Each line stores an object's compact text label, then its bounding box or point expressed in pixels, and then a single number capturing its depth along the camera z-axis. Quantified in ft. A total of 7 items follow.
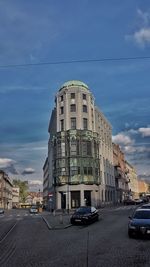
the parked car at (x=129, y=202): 152.01
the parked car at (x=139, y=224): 34.76
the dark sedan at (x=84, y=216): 56.30
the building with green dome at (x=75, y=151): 125.55
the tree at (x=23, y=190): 310.74
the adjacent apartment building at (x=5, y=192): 221.87
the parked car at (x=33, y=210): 119.24
